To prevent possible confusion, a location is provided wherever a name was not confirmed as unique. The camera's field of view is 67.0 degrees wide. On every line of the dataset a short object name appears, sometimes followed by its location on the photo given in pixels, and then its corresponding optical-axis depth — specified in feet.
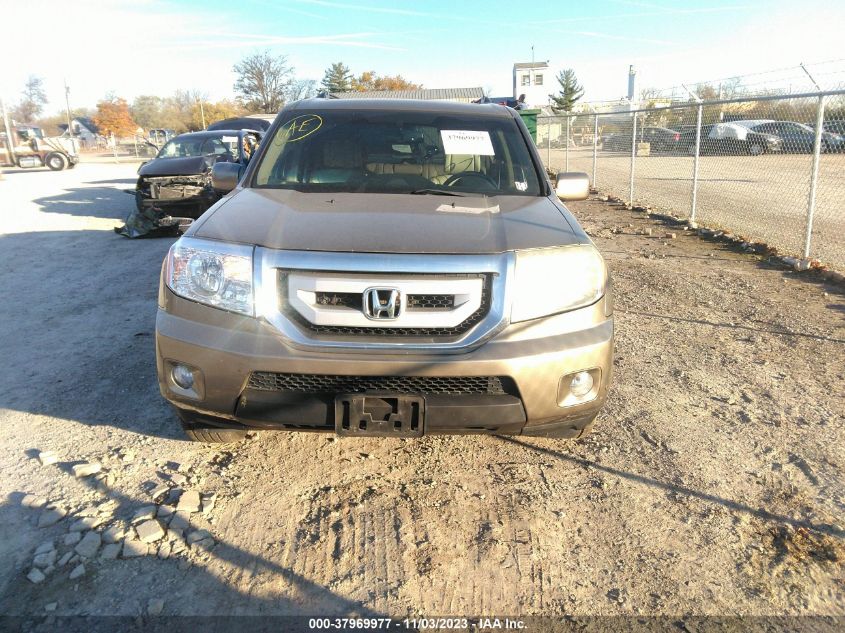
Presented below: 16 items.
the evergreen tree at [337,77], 227.81
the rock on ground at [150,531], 8.41
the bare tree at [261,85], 199.52
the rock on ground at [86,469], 10.00
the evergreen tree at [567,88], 220.02
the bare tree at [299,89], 202.28
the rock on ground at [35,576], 7.64
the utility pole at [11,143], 113.29
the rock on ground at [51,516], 8.76
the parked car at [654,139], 39.36
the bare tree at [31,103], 283.59
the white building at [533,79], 197.47
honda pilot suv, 8.52
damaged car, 33.32
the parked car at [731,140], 30.71
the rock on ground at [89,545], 8.16
